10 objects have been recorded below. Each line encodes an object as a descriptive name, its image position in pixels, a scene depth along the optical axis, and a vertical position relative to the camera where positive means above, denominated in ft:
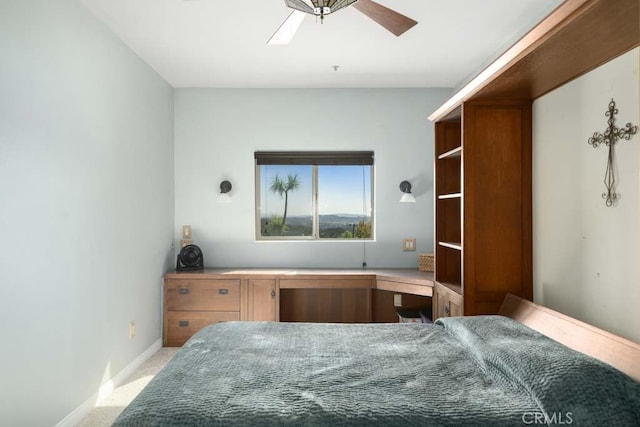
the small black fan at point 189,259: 12.67 -1.28
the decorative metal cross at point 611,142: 6.03 +1.09
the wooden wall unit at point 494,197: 8.45 +0.40
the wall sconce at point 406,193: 12.82 +0.74
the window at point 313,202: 13.74 +0.51
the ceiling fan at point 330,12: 5.70 +3.15
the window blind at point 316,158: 13.39 +1.92
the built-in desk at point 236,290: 11.84 -2.10
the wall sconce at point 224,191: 13.23 +0.85
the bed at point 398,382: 4.17 -1.96
